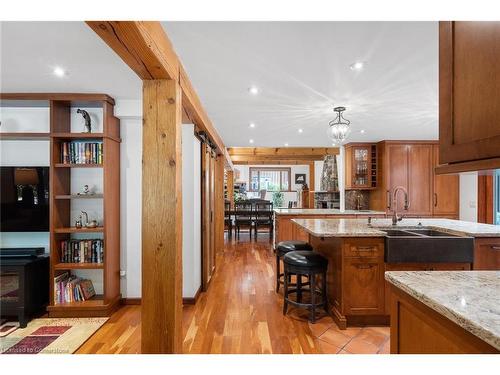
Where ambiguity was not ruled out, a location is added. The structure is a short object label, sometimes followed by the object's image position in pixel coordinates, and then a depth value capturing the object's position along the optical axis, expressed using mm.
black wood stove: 2693
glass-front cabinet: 5789
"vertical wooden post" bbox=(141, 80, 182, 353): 1786
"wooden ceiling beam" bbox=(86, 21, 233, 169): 1230
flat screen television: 2949
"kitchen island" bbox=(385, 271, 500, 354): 822
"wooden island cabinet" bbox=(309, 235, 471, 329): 2551
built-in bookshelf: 2879
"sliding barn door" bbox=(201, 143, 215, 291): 3637
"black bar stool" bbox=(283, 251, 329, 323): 2635
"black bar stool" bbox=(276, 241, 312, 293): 3273
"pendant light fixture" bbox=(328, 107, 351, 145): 3447
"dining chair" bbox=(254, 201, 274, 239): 7523
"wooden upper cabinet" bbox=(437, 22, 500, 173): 871
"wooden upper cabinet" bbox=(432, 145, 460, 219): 5430
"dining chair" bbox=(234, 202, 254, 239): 7582
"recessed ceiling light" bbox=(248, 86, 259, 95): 2766
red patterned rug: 2301
